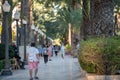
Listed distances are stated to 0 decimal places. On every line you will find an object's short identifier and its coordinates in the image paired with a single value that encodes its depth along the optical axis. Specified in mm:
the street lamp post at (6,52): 20469
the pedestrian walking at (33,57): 16938
